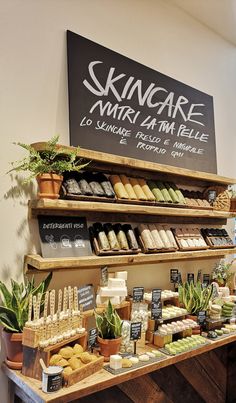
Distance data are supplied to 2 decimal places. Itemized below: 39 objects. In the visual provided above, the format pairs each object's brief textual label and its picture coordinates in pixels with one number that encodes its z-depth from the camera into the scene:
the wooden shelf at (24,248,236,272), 1.75
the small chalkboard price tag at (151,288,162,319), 2.07
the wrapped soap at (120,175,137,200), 2.17
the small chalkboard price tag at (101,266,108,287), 2.08
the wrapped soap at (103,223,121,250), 2.08
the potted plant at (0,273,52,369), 1.62
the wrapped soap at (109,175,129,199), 2.11
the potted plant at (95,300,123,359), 1.78
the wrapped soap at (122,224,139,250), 2.18
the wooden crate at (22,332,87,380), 1.51
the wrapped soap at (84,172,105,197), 2.01
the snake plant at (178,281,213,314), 2.31
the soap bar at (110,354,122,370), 1.68
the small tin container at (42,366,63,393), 1.41
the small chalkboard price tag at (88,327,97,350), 1.80
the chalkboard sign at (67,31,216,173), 2.16
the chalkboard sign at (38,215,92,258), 1.89
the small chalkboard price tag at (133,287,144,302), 2.07
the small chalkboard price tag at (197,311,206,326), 2.26
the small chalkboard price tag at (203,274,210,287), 2.77
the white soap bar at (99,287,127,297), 1.98
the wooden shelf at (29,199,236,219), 1.79
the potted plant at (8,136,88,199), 1.77
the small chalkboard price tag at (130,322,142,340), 1.81
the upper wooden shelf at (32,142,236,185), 1.95
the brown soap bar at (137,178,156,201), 2.27
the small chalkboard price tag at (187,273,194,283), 2.58
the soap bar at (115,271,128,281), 2.11
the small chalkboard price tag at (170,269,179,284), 2.57
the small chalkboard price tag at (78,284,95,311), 1.91
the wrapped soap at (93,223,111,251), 2.04
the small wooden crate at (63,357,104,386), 1.48
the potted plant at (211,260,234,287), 2.85
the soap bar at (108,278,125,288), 2.02
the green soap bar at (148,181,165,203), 2.34
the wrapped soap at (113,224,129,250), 2.13
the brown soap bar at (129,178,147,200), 2.22
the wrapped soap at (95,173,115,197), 2.06
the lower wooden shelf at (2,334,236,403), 1.41
